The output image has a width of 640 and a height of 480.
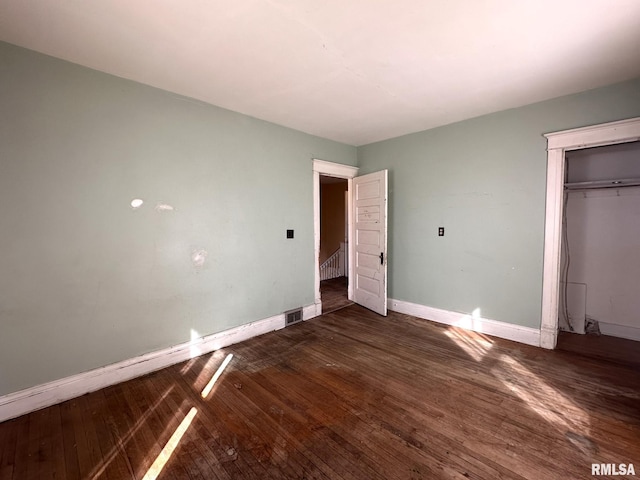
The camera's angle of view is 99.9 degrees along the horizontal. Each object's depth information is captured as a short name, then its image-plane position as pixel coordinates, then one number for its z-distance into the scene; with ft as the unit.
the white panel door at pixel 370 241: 13.07
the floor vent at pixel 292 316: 12.11
